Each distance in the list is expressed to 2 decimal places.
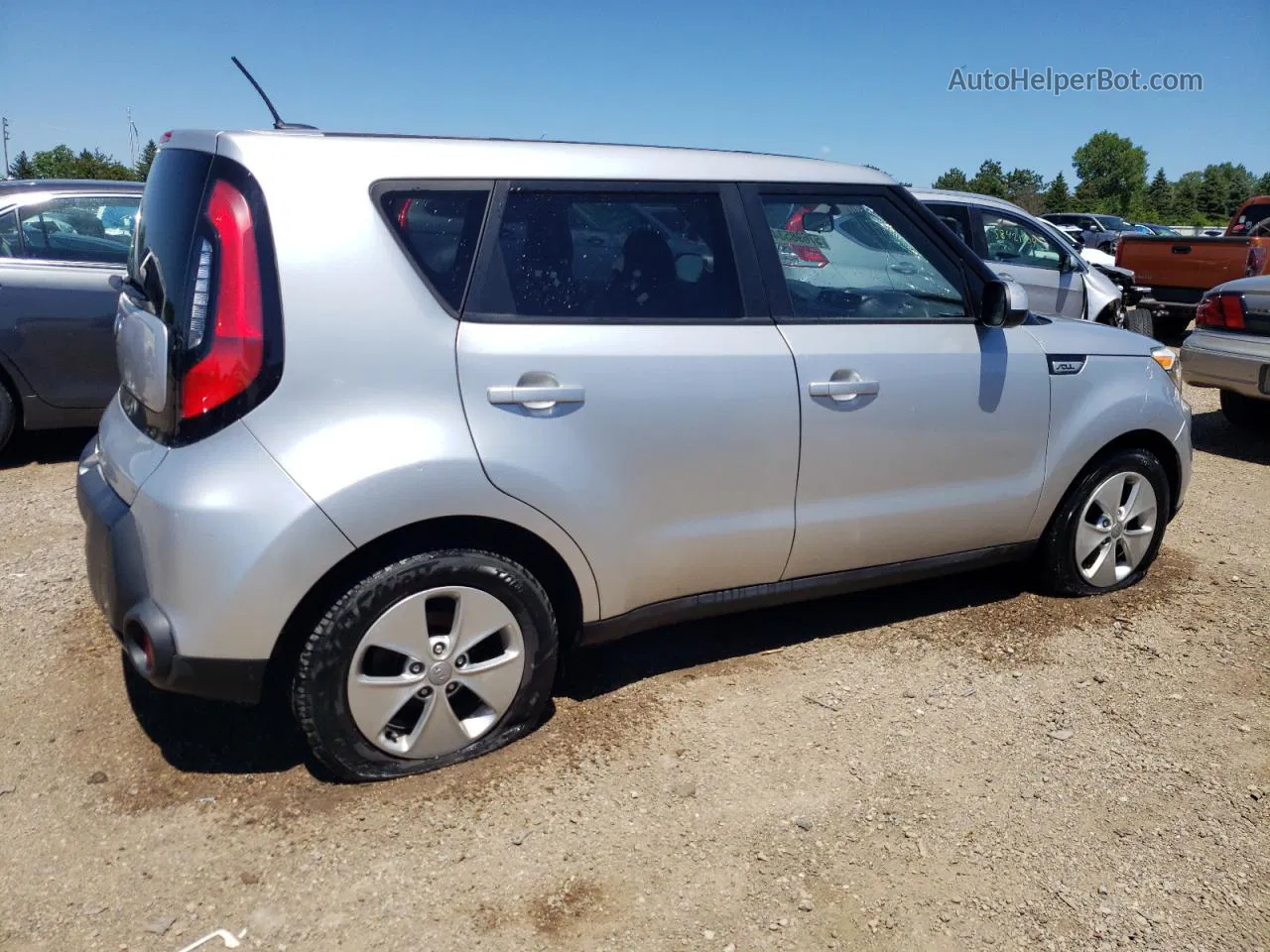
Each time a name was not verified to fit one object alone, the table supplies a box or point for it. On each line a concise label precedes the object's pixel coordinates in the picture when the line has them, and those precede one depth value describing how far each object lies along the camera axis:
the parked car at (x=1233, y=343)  7.14
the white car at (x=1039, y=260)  8.64
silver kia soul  2.63
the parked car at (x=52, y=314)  5.96
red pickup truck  11.70
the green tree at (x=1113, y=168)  106.06
